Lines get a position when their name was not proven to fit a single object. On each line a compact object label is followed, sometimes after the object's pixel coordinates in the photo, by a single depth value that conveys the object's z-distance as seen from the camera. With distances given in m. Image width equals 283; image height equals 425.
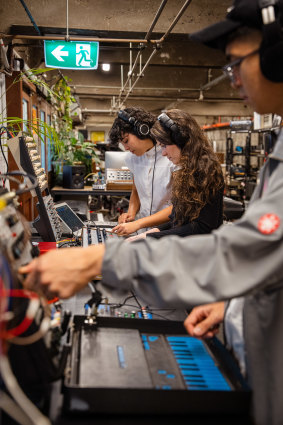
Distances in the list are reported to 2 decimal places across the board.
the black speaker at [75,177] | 5.41
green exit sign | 4.36
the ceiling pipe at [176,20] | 2.83
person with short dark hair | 2.78
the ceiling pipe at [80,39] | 3.66
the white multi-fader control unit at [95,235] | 2.15
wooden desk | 4.98
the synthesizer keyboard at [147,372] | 0.84
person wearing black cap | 0.81
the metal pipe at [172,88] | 9.99
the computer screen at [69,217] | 2.71
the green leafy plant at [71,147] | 6.85
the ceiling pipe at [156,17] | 2.89
